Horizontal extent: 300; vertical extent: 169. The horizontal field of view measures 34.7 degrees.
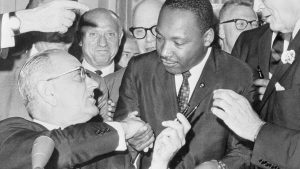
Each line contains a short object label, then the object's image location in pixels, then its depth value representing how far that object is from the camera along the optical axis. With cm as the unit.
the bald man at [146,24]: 457
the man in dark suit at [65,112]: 246
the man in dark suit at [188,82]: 304
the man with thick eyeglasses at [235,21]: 476
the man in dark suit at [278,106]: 248
